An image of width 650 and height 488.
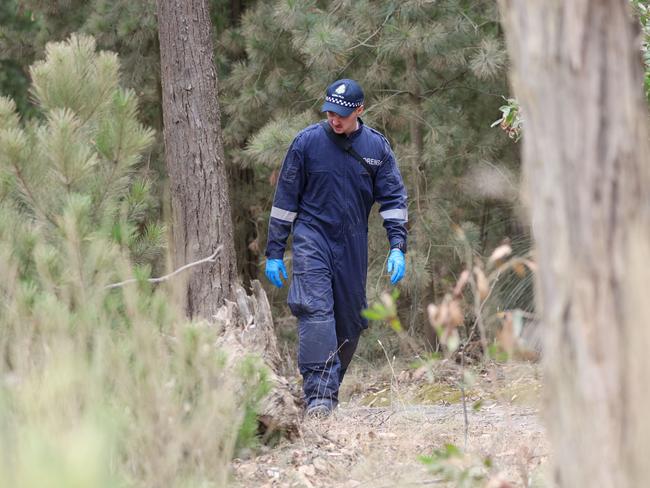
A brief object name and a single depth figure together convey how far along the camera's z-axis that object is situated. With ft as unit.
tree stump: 30.63
